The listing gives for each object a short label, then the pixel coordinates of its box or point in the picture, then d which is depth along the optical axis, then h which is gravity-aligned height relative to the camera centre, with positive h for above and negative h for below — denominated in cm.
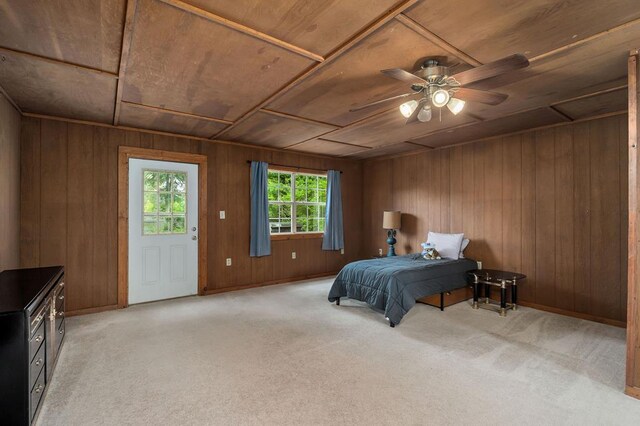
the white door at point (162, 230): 434 -24
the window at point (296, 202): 575 +22
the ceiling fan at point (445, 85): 198 +92
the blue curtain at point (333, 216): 622 -6
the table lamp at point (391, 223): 579 -19
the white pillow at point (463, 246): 484 -51
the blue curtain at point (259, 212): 530 +2
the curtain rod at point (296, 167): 558 +86
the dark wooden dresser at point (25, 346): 173 -80
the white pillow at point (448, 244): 479 -49
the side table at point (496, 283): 394 -91
